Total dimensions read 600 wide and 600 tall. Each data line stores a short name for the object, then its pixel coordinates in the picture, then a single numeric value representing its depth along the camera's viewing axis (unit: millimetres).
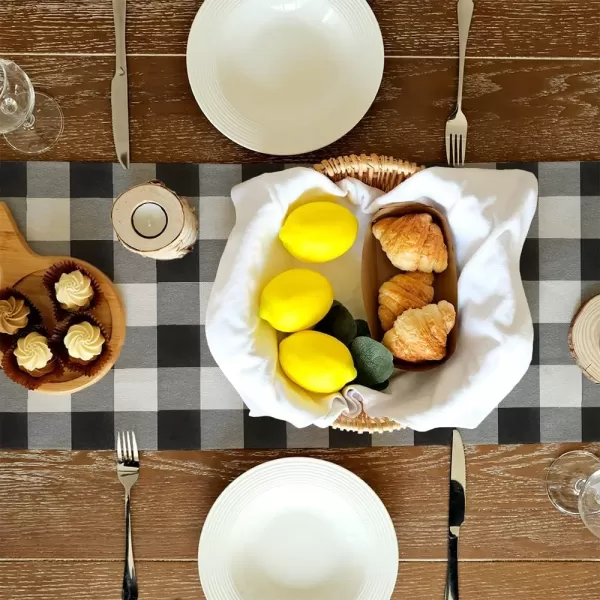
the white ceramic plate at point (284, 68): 785
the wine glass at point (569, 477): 813
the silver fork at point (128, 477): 809
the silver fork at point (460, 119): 813
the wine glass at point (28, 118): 797
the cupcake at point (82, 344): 735
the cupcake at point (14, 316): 741
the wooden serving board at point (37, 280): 793
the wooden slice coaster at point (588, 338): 801
